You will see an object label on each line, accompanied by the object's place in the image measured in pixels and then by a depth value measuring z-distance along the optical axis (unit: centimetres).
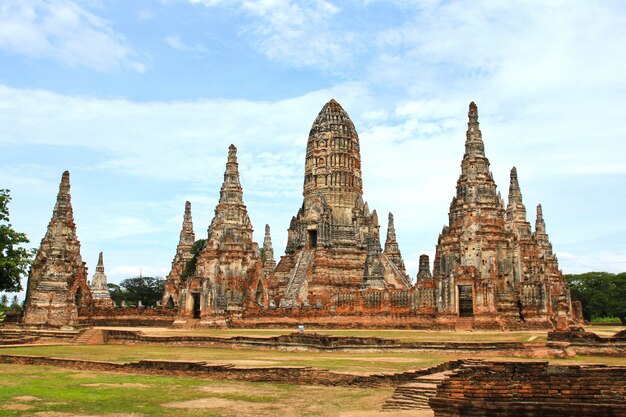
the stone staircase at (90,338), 2650
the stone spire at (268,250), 5981
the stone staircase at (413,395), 1077
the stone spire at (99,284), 5994
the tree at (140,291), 7912
